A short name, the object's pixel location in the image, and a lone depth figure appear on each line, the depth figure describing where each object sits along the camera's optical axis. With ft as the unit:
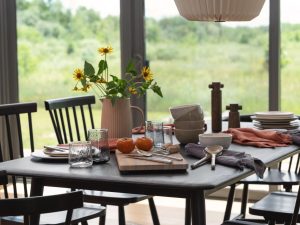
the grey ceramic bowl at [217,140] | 9.11
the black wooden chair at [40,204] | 5.83
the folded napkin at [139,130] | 10.99
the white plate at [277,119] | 10.92
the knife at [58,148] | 9.04
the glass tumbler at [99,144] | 8.61
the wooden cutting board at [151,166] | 7.86
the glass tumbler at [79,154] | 8.30
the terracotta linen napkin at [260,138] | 9.65
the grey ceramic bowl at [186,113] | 9.84
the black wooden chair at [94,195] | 10.48
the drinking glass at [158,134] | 9.49
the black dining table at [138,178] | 7.39
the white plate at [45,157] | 8.71
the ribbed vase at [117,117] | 9.87
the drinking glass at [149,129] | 9.57
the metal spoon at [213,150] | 8.47
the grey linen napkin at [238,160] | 8.16
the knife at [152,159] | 7.98
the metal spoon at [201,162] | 8.10
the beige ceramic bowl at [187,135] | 9.79
